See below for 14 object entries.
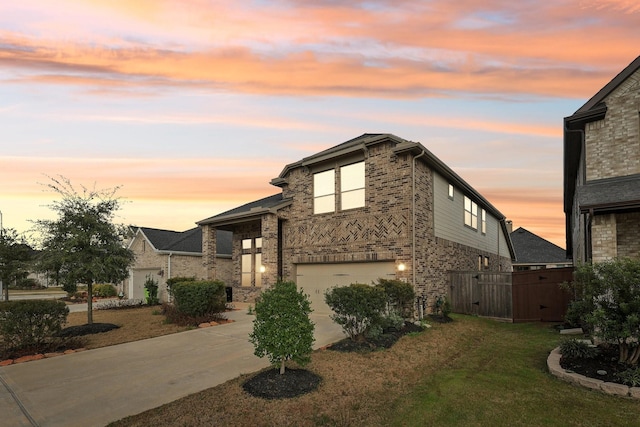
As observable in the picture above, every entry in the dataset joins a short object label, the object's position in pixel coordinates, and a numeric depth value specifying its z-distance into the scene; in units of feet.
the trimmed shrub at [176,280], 62.28
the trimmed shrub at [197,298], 45.44
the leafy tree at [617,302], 21.30
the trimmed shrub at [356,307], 29.99
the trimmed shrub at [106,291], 96.84
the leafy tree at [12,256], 71.87
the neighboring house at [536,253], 103.50
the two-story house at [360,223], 43.93
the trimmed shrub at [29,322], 29.76
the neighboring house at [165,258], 75.10
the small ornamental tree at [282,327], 20.57
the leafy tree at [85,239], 42.29
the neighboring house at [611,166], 30.12
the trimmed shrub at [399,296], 38.50
